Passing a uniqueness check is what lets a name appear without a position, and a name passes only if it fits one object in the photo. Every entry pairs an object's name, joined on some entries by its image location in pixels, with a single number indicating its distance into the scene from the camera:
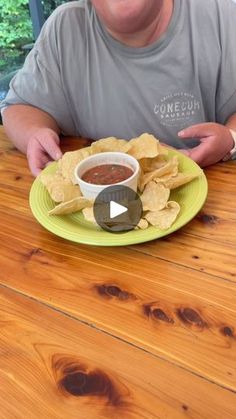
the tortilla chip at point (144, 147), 0.91
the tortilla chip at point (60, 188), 0.88
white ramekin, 0.83
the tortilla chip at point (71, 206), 0.83
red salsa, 0.86
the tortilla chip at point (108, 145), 0.99
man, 1.20
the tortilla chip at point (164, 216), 0.79
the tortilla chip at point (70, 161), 0.93
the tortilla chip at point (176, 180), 0.87
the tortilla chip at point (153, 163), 0.95
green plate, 0.77
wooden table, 0.54
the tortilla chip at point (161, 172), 0.88
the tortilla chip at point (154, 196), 0.82
